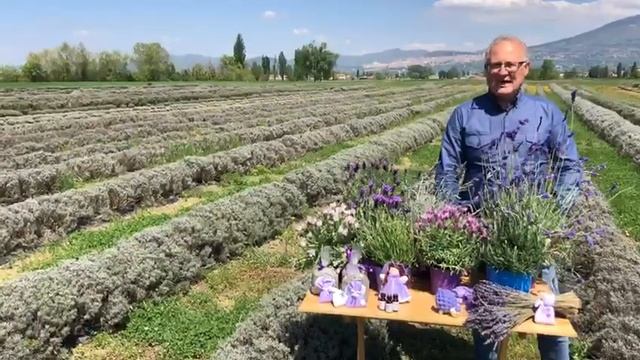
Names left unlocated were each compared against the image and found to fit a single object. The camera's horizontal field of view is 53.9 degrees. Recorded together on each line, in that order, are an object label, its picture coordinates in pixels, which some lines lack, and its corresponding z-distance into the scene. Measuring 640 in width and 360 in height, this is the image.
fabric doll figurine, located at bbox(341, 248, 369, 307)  3.32
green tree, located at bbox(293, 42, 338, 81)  129.75
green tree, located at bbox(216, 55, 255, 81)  113.25
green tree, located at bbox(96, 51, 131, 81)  98.44
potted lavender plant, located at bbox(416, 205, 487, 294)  3.36
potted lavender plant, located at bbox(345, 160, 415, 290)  3.46
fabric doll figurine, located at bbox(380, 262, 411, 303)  3.26
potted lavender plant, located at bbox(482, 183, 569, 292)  3.17
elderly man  3.54
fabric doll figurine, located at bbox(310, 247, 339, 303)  3.38
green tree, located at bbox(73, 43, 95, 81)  96.56
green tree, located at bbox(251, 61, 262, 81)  127.05
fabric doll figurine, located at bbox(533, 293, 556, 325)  3.10
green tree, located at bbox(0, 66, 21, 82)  92.88
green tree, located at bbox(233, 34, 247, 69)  131.25
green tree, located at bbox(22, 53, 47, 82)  92.88
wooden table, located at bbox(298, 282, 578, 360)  3.08
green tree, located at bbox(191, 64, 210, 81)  107.89
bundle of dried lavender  3.09
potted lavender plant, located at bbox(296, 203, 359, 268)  3.57
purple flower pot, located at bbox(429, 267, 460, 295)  3.38
